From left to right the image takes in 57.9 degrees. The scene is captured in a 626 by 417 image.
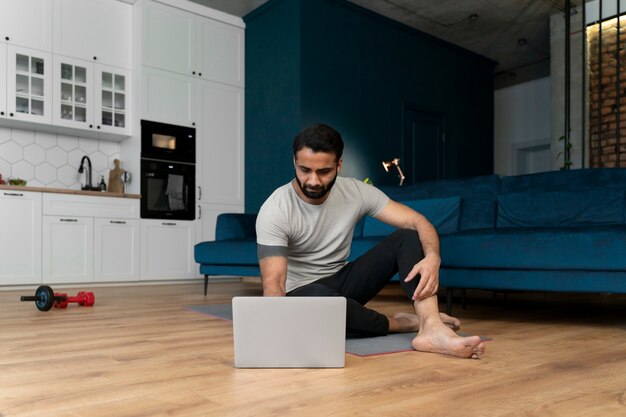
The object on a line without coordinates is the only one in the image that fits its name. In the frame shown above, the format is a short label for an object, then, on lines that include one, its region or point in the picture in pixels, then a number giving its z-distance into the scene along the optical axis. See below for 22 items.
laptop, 1.54
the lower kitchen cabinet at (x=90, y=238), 4.98
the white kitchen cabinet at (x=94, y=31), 5.33
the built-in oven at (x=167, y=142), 5.66
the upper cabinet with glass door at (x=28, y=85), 4.99
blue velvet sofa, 2.57
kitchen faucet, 5.45
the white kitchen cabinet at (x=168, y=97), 5.69
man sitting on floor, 1.82
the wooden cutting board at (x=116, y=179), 5.59
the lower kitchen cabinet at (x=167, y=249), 5.55
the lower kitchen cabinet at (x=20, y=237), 4.73
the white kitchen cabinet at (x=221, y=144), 6.07
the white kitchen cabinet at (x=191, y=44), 5.75
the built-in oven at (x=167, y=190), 5.62
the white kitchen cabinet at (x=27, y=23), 5.00
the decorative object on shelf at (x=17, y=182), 4.98
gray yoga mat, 1.88
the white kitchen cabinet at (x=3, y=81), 4.93
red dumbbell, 3.23
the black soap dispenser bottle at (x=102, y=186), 5.55
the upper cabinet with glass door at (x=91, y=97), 5.29
